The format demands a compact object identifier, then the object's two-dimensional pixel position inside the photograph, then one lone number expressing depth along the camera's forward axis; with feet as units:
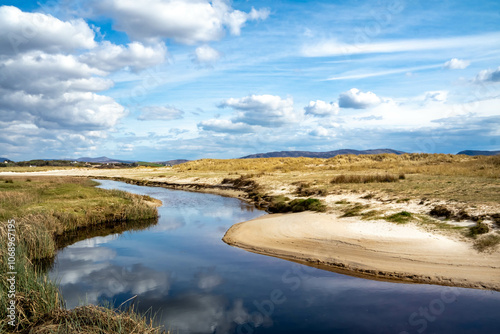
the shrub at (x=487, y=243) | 44.40
